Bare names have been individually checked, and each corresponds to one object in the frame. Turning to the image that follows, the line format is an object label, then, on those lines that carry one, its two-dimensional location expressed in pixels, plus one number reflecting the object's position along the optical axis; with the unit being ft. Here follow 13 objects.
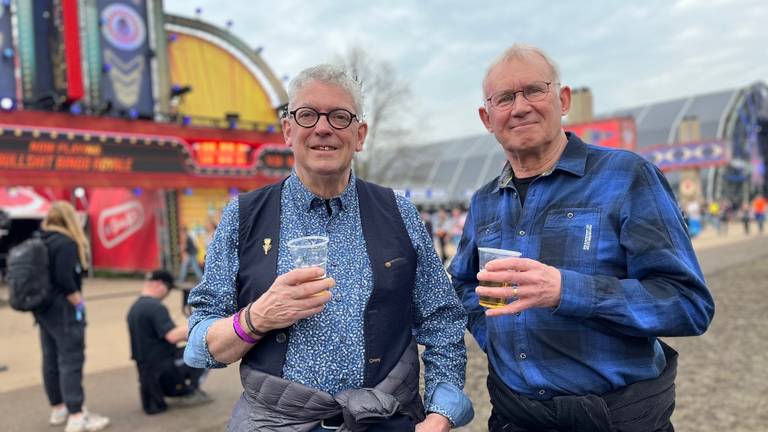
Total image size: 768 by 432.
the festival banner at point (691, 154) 95.91
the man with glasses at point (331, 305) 5.57
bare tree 89.35
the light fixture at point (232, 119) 48.88
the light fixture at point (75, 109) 39.60
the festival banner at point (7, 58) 39.81
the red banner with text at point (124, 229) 48.21
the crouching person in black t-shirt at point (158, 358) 15.51
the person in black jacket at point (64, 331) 14.34
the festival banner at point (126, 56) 45.75
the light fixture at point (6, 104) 36.19
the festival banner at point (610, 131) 71.72
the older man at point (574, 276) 5.25
